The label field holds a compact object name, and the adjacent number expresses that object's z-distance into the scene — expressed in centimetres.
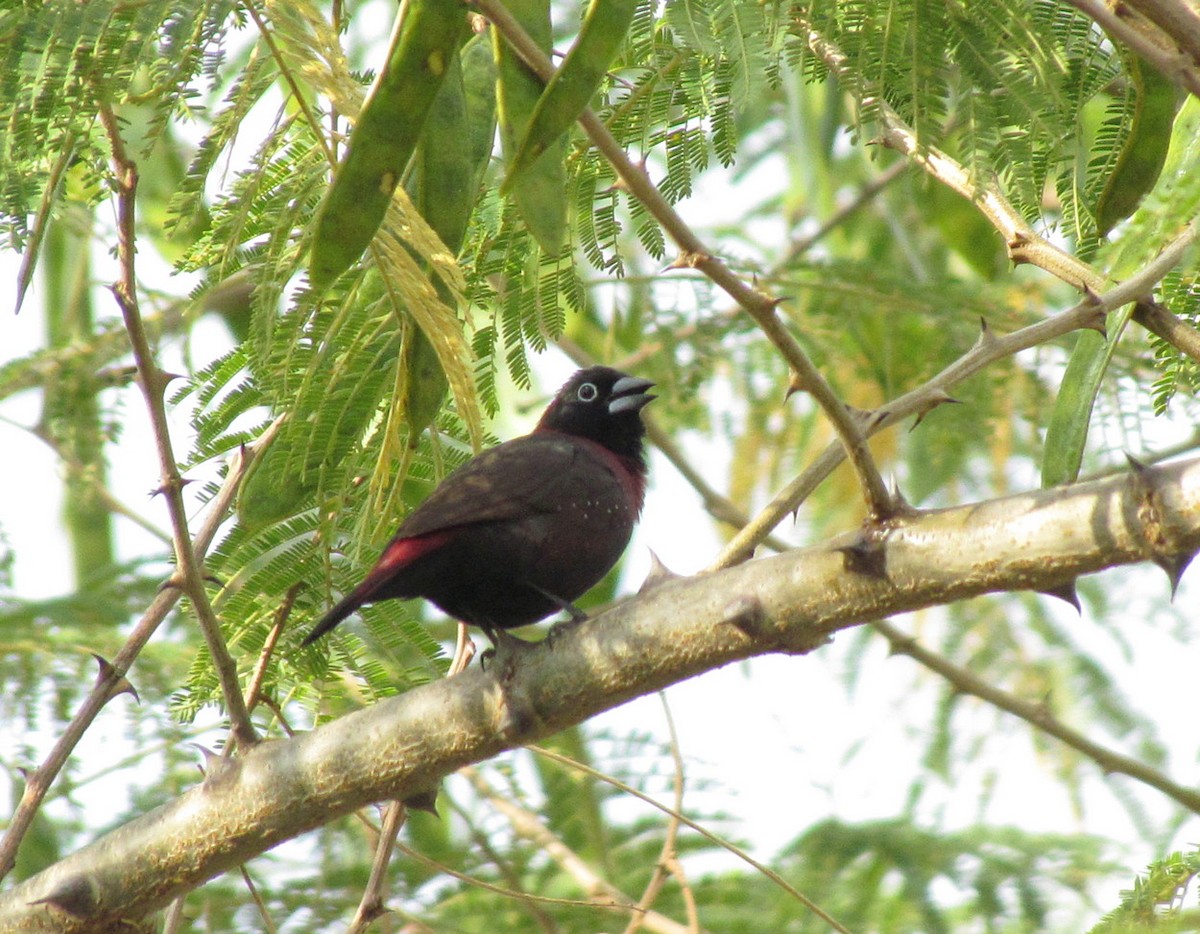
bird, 723
